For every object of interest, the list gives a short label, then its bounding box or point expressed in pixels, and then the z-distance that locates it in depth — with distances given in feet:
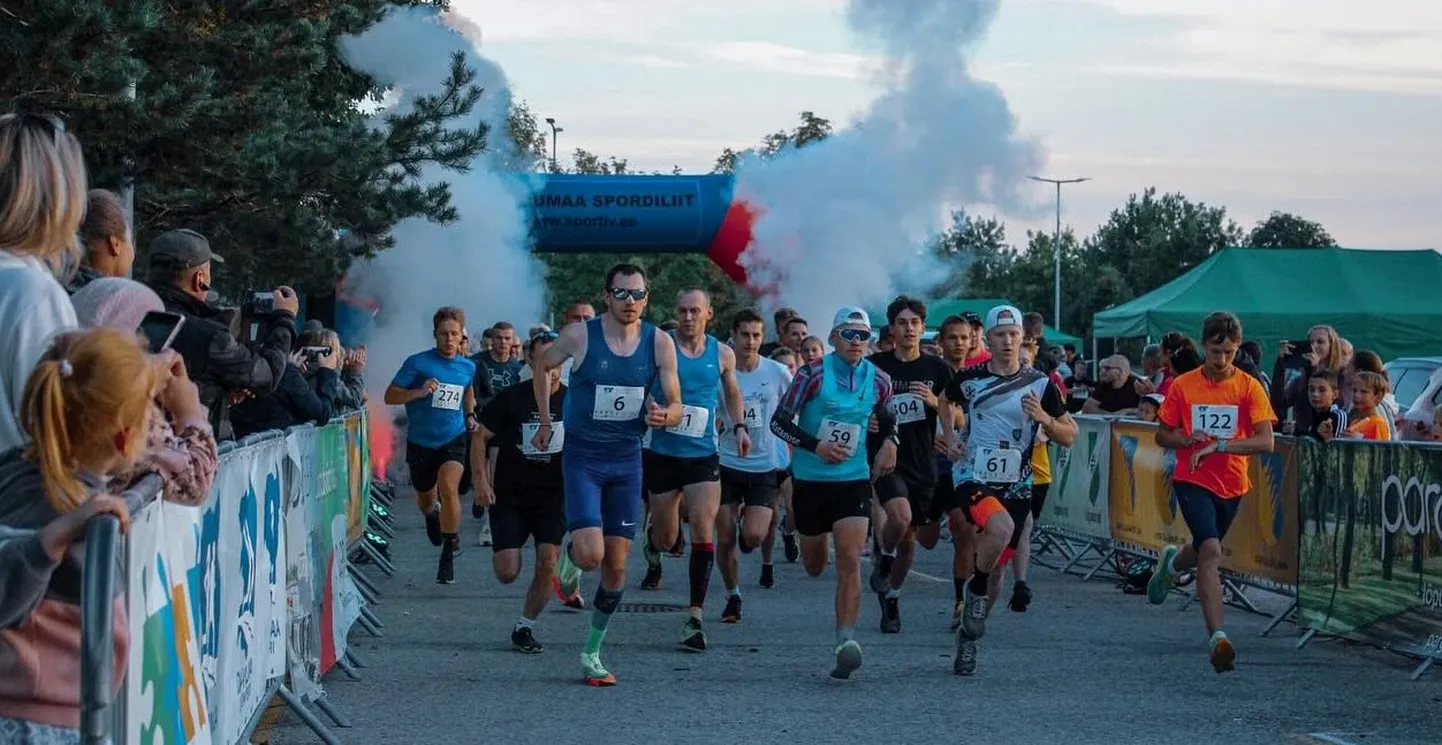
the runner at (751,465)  42.01
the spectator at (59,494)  11.80
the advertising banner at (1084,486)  52.90
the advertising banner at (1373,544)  34.04
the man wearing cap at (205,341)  21.91
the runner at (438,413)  51.75
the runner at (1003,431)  34.83
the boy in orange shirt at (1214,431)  35.24
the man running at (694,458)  36.45
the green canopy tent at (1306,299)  98.94
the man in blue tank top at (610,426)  32.94
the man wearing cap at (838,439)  34.55
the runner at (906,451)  40.70
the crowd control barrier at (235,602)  13.61
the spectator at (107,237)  17.72
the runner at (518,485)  38.96
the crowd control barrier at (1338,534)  34.24
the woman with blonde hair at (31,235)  12.85
